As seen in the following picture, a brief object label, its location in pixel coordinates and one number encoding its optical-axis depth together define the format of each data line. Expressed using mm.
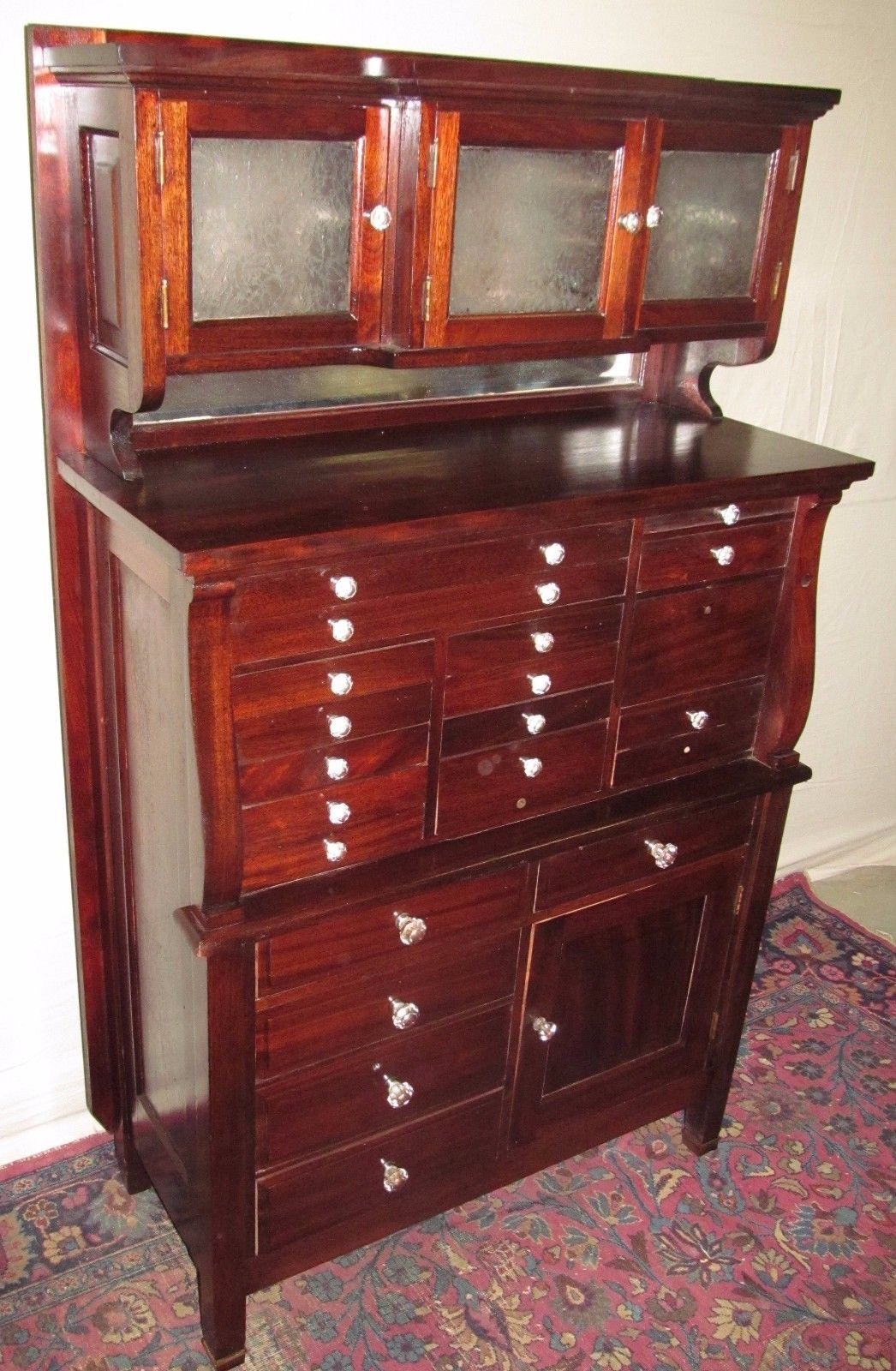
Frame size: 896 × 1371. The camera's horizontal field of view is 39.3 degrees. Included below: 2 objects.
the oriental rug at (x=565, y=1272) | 2051
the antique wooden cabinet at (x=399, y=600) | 1564
